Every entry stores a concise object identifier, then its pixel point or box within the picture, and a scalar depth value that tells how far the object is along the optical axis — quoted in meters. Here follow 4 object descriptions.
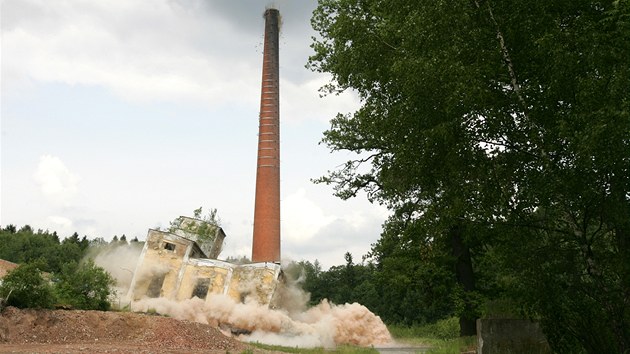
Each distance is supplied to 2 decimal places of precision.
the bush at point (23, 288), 20.92
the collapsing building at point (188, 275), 30.88
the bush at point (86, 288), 24.61
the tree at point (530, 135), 9.09
